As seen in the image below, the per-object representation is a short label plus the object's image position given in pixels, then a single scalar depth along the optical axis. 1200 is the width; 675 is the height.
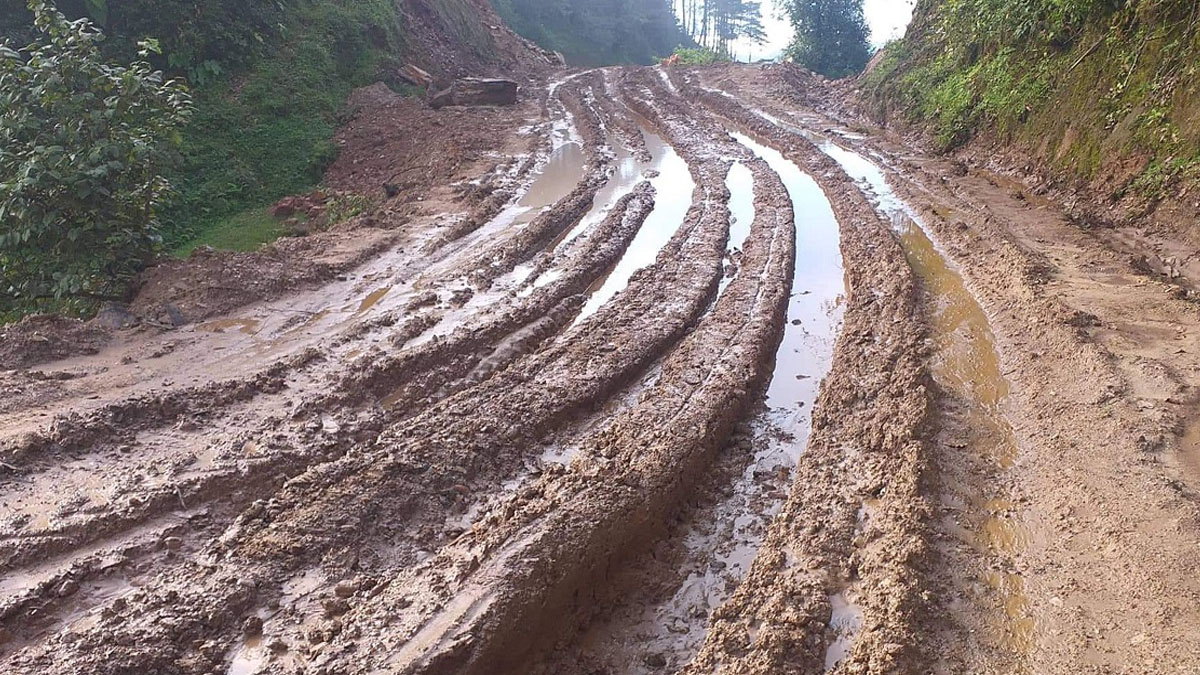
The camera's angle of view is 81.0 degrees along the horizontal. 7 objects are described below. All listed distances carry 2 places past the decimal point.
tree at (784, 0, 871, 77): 31.98
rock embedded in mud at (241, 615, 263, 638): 3.63
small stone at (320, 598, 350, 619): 3.70
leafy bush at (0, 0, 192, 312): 7.09
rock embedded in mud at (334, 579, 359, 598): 3.83
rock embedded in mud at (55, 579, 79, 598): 3.76
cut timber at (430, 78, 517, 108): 19.14
